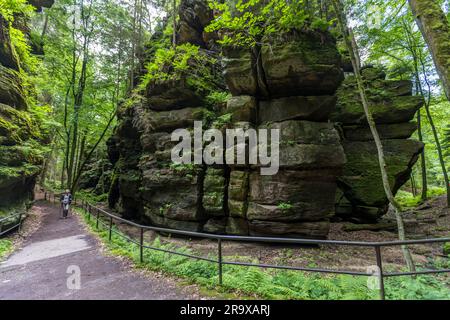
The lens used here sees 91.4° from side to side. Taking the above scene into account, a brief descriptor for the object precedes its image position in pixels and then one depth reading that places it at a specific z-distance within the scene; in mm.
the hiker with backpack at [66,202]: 14305
